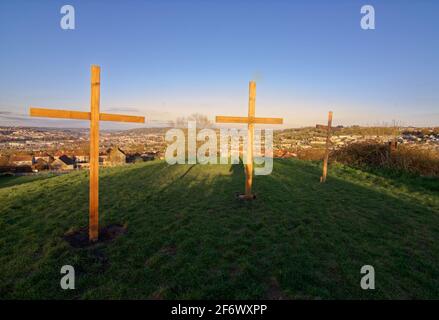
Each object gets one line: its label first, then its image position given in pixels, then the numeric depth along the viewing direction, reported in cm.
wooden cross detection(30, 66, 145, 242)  404
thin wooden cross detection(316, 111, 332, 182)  912
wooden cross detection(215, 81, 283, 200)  635
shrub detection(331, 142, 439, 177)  1114
